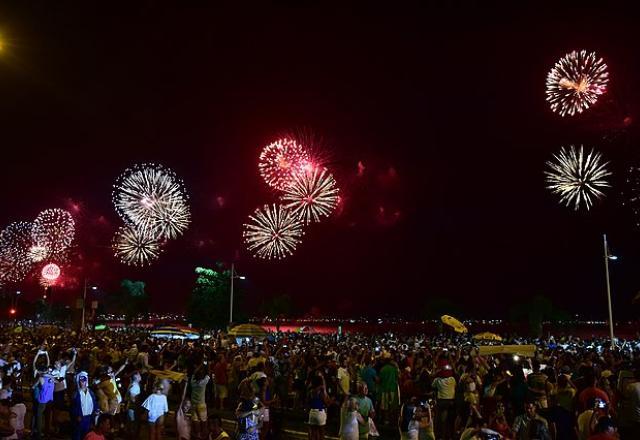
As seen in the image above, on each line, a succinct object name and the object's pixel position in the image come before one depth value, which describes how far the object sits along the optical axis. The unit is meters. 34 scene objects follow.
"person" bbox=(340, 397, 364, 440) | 10.70
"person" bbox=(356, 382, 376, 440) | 11.05
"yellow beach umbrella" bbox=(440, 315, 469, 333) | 23.57
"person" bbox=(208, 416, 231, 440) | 8.32
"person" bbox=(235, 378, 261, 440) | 10.07
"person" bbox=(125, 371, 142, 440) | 13.55
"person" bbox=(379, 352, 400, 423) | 15.74
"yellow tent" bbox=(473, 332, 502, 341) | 32.10
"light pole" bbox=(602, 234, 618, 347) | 31.03
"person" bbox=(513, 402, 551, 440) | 8.94
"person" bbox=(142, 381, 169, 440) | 12.07
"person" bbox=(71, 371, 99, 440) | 11.77
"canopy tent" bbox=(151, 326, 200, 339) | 40.00
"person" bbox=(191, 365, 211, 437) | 13.88
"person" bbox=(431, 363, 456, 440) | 14.16
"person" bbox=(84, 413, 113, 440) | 8.11
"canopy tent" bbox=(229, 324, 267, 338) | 31.33
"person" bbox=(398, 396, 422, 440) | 10.05
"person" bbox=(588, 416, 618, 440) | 7.72
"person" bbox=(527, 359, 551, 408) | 11.66
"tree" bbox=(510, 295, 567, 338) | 80.00
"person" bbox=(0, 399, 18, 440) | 10.63
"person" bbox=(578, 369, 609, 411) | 10.56
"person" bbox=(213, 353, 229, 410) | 19.17
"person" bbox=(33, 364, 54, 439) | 13.63
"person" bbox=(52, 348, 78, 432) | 14.38
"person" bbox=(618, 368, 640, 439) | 11.15
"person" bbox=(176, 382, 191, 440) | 12.20
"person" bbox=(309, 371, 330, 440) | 11.93
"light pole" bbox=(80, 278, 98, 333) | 61.12
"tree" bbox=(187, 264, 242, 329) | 70.25
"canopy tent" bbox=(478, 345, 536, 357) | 14.76
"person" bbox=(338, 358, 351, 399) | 15.85
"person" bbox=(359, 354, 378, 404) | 16.53
